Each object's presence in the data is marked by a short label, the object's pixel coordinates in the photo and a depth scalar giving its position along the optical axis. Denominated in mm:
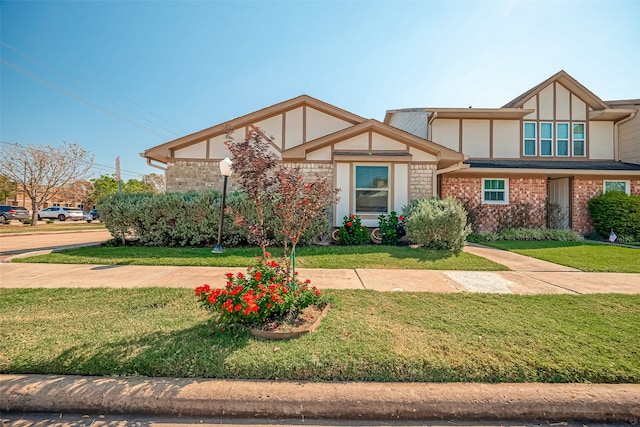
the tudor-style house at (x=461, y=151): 10305
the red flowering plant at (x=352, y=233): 9398
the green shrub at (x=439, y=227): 7879
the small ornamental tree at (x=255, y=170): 3619
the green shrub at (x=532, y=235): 11516
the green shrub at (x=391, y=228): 9430
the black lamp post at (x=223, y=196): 7918
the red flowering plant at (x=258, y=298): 3029
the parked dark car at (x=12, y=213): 25289
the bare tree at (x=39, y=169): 22281
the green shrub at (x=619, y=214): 11594
